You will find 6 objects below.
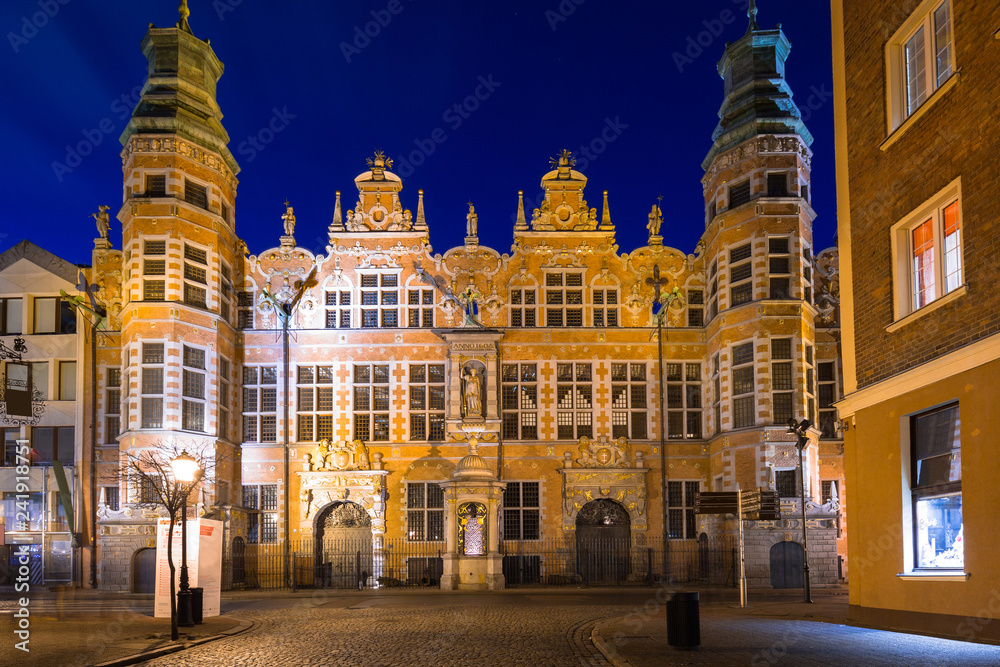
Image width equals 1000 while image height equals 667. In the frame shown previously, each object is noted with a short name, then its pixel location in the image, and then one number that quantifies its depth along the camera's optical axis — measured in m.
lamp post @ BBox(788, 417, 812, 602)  27.32
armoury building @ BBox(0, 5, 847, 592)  33.88
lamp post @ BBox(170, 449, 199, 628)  17.88
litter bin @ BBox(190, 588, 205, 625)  18.86
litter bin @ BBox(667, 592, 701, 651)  13.86
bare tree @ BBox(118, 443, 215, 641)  31.48
